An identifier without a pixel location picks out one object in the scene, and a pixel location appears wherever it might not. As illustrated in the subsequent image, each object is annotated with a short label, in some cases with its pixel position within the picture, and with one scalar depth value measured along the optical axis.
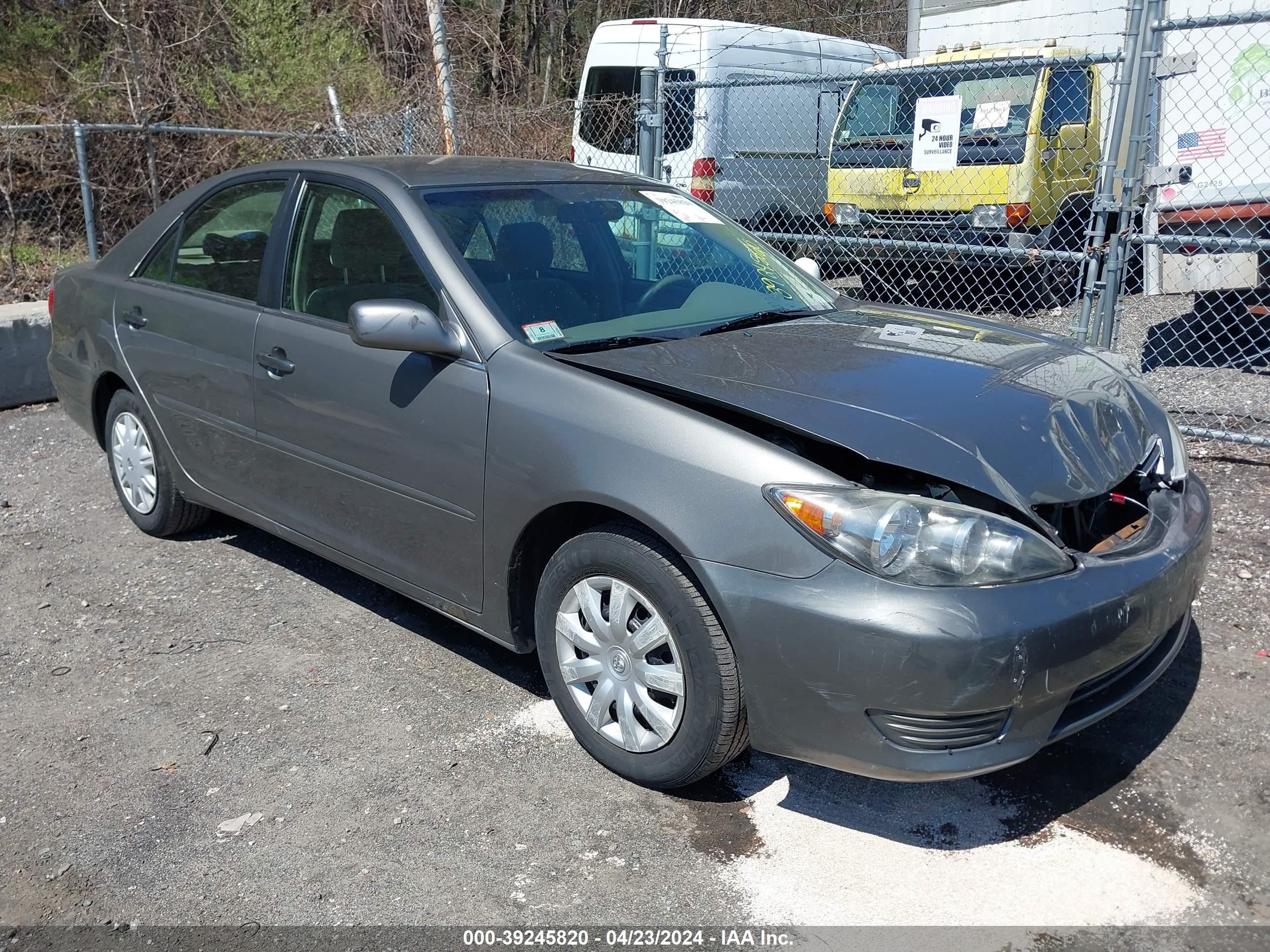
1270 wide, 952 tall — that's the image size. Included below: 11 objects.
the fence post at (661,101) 7.19
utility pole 11.16
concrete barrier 7.38
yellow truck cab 9.13
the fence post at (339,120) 11.47
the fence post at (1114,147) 5.37
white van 10.30
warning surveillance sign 6.20
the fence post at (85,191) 8.77
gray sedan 2.63
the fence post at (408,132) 10.62
